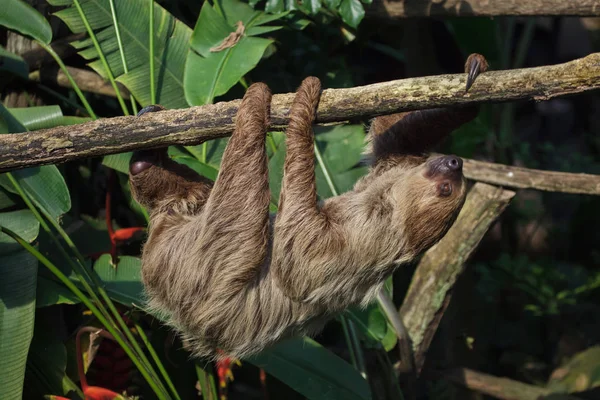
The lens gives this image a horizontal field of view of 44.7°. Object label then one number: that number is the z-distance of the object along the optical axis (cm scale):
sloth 356
